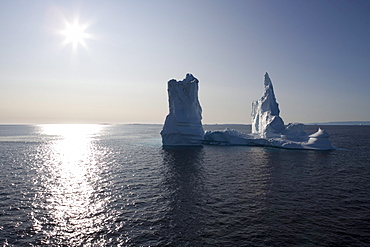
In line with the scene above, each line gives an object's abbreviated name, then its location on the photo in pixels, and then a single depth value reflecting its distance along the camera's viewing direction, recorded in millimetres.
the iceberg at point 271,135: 47494
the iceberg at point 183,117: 54875
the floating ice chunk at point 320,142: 46031
